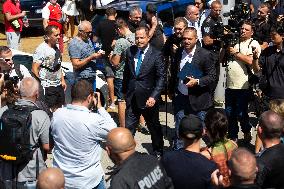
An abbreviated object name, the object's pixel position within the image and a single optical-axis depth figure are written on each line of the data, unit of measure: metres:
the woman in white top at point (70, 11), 16.70
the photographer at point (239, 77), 8.83
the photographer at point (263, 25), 11.23
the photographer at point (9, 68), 7.80
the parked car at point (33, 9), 17.47
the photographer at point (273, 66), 8.28
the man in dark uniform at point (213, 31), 9.36
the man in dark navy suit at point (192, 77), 8.09
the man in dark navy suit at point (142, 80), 8.31
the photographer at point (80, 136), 5.81
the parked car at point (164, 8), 13.94
